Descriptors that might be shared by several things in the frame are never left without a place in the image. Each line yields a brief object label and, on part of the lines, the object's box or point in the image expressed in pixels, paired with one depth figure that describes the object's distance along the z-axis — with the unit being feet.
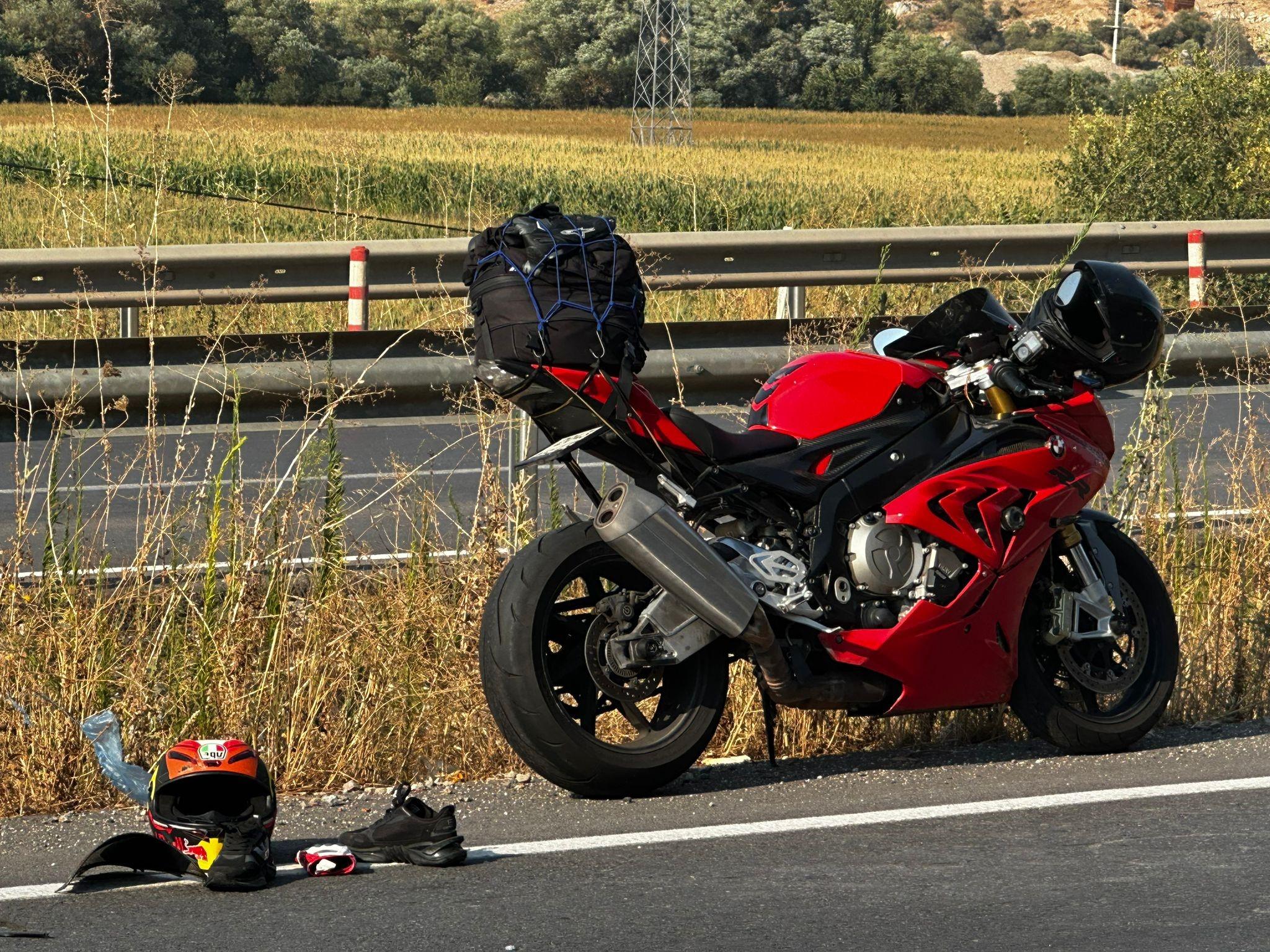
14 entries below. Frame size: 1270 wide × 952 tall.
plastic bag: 34.09
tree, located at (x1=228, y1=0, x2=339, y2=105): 518.37
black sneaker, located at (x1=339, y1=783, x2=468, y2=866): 30.55
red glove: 30.07
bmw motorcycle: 32.83
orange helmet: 29.99
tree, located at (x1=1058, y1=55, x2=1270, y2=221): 141.59
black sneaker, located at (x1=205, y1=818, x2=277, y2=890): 29.19
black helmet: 36.60
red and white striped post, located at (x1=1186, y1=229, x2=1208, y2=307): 74.49
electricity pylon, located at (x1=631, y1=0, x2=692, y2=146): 399.24
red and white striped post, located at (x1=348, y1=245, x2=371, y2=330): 64.49
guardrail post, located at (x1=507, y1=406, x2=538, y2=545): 45.73
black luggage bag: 31.96
